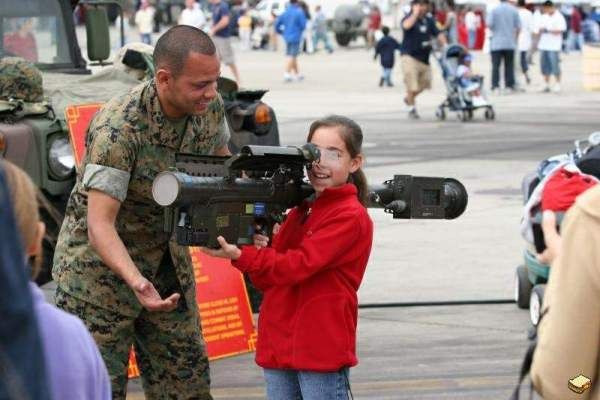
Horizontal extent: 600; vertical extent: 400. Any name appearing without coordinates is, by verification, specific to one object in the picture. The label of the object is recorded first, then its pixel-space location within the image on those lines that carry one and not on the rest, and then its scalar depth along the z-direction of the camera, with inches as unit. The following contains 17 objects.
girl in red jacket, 183.6
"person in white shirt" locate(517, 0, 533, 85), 1217.4
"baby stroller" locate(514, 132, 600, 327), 293.6
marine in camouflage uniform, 193.8
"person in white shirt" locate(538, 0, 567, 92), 1116.5
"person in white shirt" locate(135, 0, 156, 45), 1676.9
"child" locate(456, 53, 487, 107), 847.7
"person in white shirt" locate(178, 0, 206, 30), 1210.0
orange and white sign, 293.7
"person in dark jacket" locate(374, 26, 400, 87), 1174.3
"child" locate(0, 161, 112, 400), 99.3
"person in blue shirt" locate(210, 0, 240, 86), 1053.2
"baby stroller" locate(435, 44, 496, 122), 852.0
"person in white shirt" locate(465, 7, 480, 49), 1802.3
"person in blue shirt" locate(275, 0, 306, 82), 1285.7
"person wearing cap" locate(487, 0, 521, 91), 1078.4
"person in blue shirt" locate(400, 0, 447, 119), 845.8
